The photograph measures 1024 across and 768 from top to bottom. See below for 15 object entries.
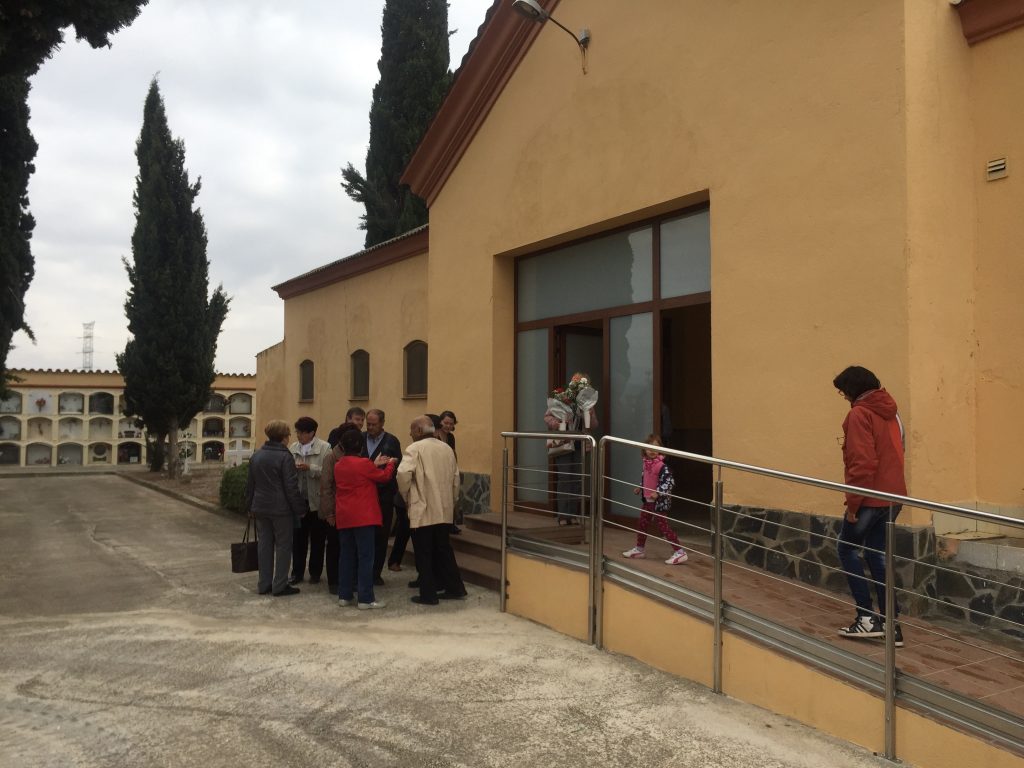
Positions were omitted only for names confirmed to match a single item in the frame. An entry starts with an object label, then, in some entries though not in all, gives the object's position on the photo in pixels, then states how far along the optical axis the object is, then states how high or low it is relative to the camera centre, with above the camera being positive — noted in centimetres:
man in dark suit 759 -36
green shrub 1381 -126
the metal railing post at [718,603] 466 -113
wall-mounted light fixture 824 +434
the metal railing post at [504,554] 655 -118
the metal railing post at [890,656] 373 -116
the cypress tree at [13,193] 1302 +400
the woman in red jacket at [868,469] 439 -31
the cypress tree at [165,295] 2248 +362
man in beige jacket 671 -73
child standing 606 -65
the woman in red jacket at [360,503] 679 -75
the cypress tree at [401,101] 2022 +831
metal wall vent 570 +181
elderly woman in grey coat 732 -80
